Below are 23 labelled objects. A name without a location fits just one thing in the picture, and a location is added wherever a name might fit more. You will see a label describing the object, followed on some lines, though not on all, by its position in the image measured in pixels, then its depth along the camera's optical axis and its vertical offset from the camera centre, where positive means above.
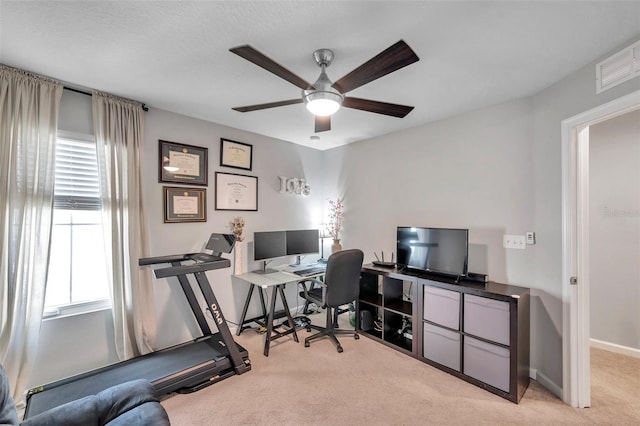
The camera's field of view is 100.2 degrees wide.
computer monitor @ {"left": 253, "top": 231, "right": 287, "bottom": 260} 3.34 -0.38
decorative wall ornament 3.83 +0.43
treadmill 1.91 -1.27
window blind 2.23 +0.32
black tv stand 2.11 -1.01
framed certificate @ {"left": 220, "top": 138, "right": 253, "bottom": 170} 3.23 +0.76
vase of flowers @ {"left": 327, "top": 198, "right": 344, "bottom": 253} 4.10 -0.06
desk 2.87 -0.93
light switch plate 2.45 -0.23
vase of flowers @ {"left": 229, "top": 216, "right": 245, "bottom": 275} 3.28 -0.34
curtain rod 2.22 +1.04
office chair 2.79 -0.75
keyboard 3.25 -0.71
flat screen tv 2.59 -0.35
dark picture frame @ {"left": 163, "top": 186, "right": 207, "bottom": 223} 2.79 +0.11
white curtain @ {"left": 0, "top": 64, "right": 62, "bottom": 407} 1.91 +0.03
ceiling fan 1.34 +0.80
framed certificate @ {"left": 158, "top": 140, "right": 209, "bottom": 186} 2.77 +0.55
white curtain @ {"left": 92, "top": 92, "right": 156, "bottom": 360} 2.36 -0.05
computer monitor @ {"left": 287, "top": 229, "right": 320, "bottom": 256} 3.69 -0.38
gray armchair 1.27 -1.01
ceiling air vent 1.60 +0.94
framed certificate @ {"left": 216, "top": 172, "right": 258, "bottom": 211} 3.21 +0.29
